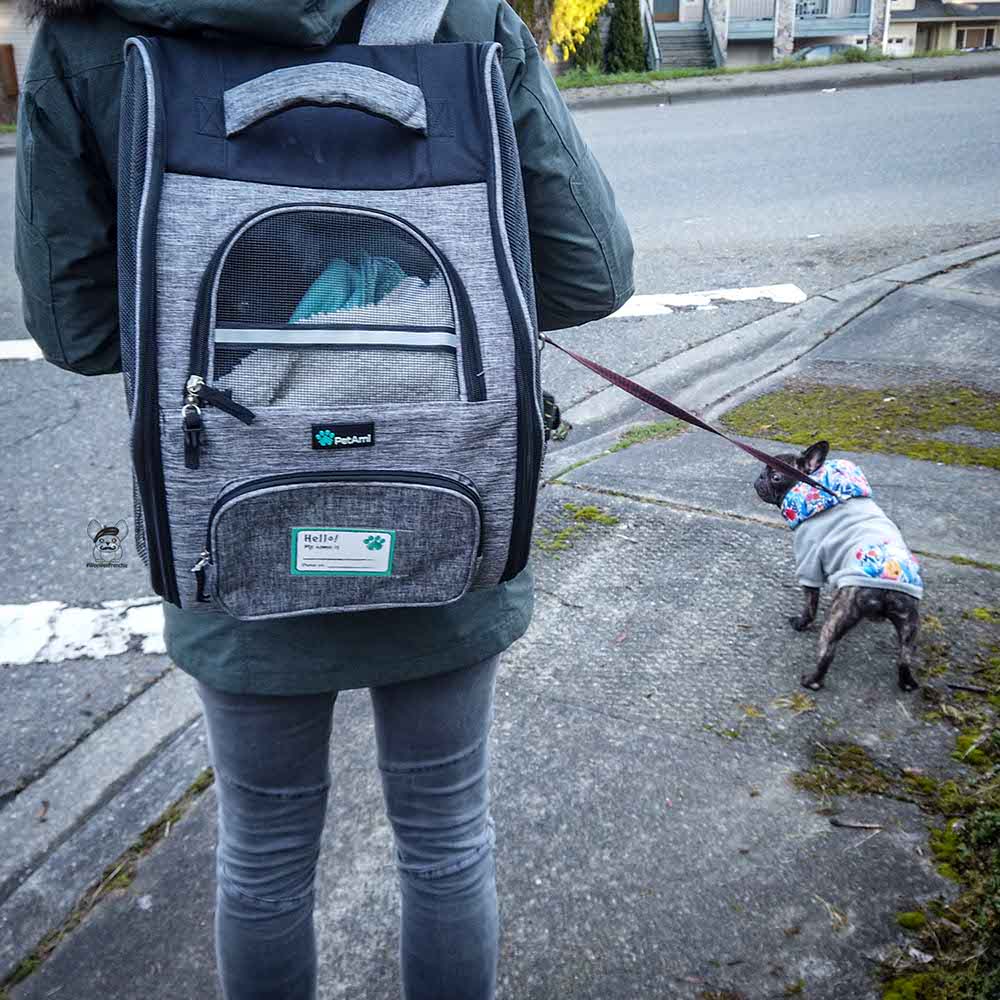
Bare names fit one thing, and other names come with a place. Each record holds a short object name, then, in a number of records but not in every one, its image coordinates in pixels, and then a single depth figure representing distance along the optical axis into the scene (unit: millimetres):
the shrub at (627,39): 24219
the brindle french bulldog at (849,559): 2781
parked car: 27503
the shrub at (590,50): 23391
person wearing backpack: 1381
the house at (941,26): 34750
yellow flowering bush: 14727
